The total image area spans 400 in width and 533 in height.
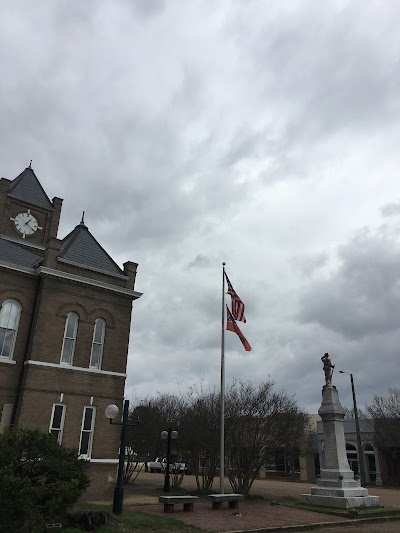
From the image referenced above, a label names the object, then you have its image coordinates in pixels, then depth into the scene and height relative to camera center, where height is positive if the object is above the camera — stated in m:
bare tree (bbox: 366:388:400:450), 39.75 +4.07
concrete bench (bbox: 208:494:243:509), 18.09 -1.22
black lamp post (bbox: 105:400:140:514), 15.23 +0.02
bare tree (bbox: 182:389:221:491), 26.69 +1.45
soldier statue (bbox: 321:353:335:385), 22.70 +4.50
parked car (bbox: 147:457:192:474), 49.88 -0.16
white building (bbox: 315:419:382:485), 42.84 +1.88
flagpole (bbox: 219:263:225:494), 19.58 +3.41
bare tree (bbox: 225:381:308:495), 24.19 +1.73
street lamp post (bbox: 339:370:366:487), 35.53 +1.11
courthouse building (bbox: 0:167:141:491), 20.84 +5.25
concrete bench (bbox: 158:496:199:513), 16.75 -1.25
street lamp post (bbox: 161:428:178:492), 24.90 +1.42
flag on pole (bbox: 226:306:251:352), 20.62 +5.65
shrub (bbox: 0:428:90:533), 10.02 -0.41
